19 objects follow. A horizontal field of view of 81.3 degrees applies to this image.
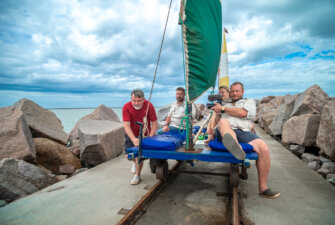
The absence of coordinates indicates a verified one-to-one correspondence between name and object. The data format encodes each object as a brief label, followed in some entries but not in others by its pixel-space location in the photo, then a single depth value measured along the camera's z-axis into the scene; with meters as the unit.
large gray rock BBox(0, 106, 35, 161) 3.95
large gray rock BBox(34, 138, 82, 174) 4.71
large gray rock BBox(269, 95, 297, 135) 7.97
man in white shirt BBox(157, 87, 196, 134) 4.48
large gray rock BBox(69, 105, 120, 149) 7.83
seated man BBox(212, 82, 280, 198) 2.33
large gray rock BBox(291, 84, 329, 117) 6.55
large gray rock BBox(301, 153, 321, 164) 4.69
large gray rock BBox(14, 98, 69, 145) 5.96
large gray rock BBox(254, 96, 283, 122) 16.18
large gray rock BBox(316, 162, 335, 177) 4.01
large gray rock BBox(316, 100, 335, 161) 4.32
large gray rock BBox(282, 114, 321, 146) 5.59
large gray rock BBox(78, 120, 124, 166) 4.54
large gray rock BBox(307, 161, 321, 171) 4.34
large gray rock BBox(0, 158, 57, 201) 3.10
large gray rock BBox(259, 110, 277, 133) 9.64
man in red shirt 3.41
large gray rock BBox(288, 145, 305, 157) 5.61
